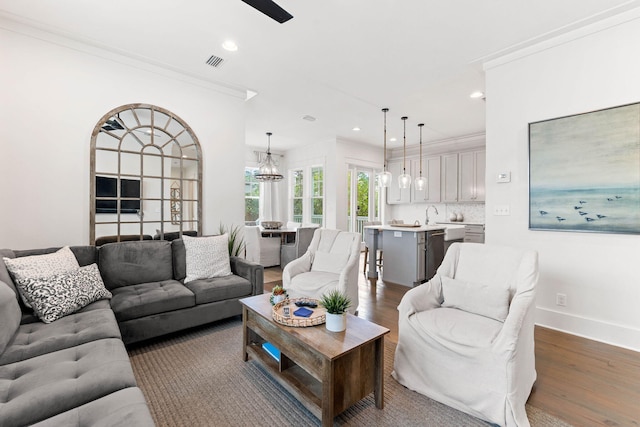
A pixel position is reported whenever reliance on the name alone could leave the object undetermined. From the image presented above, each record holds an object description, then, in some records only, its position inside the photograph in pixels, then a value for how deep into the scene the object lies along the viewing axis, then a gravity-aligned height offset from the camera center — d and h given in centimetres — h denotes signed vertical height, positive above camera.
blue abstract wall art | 250 +38
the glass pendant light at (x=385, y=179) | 478 +56
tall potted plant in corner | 395 -38
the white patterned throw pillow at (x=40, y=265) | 209 -41
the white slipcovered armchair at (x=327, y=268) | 306 -63
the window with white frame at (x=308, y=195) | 746 +48
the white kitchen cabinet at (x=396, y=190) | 770 +62
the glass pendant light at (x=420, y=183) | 524 +54
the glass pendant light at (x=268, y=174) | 615 +83
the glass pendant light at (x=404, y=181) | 491 +55
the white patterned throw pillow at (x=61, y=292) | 203 -59
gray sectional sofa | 117 -77
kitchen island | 454 -61
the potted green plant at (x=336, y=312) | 179 -61
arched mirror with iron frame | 318 +43
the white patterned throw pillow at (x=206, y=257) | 312 -49
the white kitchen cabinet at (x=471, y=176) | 635 +82
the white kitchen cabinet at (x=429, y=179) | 712 +84
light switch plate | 322 +3
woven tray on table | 187 -69
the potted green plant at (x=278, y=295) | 225 -65
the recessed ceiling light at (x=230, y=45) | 299 +175
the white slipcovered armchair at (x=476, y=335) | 161 -74
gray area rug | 168 -119
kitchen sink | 536 -38
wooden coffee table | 155 -88
